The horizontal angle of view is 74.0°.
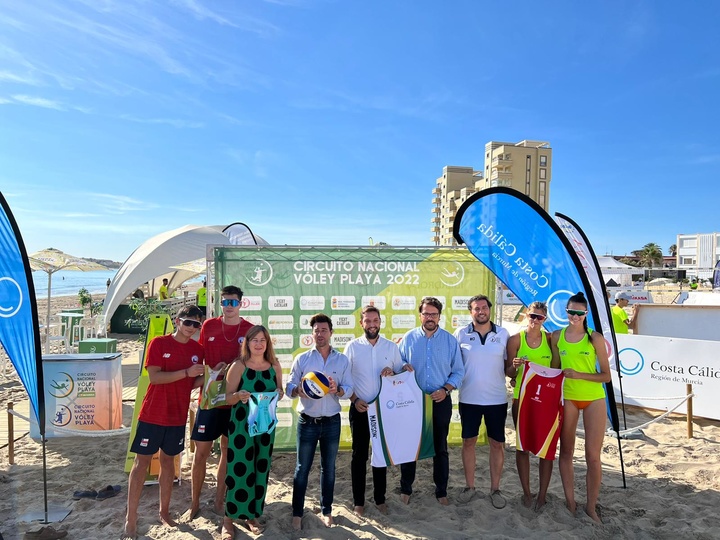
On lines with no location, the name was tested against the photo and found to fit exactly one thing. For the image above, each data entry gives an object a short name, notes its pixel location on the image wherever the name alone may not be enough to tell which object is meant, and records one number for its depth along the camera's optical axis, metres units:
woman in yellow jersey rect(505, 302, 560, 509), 3.68
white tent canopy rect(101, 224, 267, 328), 13.59
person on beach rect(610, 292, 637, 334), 7.57
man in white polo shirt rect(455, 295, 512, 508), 3.84
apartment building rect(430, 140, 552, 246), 79.00
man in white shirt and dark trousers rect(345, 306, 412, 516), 3.72
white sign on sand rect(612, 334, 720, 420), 6.31
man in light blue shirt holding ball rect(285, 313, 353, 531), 3.51
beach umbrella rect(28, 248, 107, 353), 10.38
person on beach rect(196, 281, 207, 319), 14.67
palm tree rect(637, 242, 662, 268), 89.50
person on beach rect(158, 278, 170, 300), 16.95
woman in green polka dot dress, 3.38
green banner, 5.00
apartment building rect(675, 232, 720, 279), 89.06
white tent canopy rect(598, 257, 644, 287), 30.83
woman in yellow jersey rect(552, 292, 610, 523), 3.53
